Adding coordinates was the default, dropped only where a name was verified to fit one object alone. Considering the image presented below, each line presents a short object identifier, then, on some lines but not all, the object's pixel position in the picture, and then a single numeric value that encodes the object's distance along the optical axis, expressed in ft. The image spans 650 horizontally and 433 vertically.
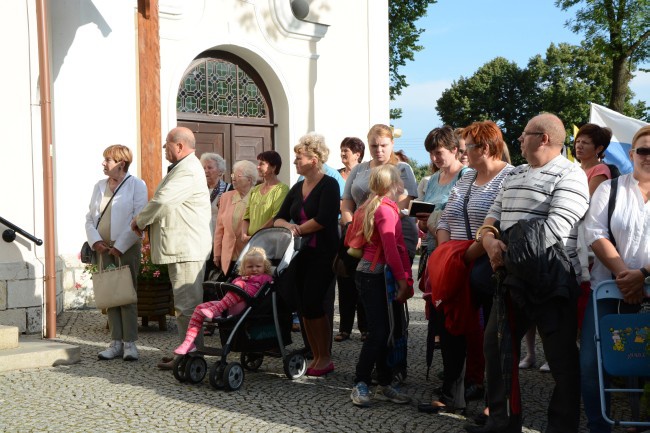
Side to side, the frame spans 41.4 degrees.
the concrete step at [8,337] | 25.98
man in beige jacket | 24.14
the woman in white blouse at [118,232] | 25.86
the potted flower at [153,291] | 30.37
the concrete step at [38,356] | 24.52
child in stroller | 21.93
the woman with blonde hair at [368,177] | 23.62
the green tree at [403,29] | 101.96
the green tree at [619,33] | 73.00
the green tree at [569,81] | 183.73
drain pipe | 29.84
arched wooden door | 44.80
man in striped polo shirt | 16.19
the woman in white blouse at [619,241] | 16.43
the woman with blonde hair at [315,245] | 23.20
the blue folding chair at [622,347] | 15.98
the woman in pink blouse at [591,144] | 22.54
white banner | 31.01
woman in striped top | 18.76
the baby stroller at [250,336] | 21.72
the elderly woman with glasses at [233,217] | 29.07
